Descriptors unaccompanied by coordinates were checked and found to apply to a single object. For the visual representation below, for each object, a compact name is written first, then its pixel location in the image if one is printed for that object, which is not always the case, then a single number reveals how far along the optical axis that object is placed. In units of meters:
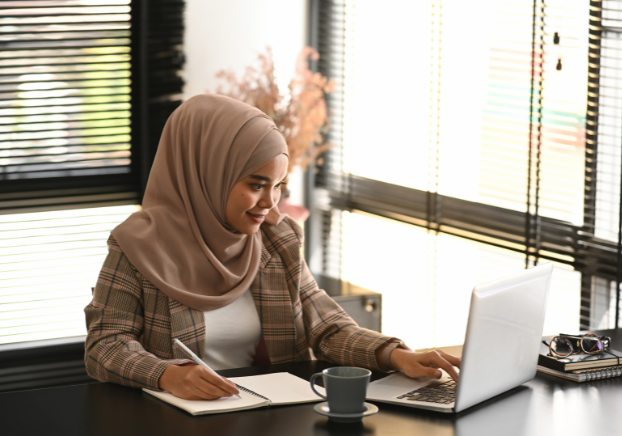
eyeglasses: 2.92
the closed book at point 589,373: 2.86
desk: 2.59
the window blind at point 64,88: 4.53
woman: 2.97
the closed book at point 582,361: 2.88
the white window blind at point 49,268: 4.64
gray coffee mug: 2.59
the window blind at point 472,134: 3.79
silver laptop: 2.63
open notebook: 2.67
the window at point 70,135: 4.57
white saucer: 2.60
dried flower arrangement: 4.66
